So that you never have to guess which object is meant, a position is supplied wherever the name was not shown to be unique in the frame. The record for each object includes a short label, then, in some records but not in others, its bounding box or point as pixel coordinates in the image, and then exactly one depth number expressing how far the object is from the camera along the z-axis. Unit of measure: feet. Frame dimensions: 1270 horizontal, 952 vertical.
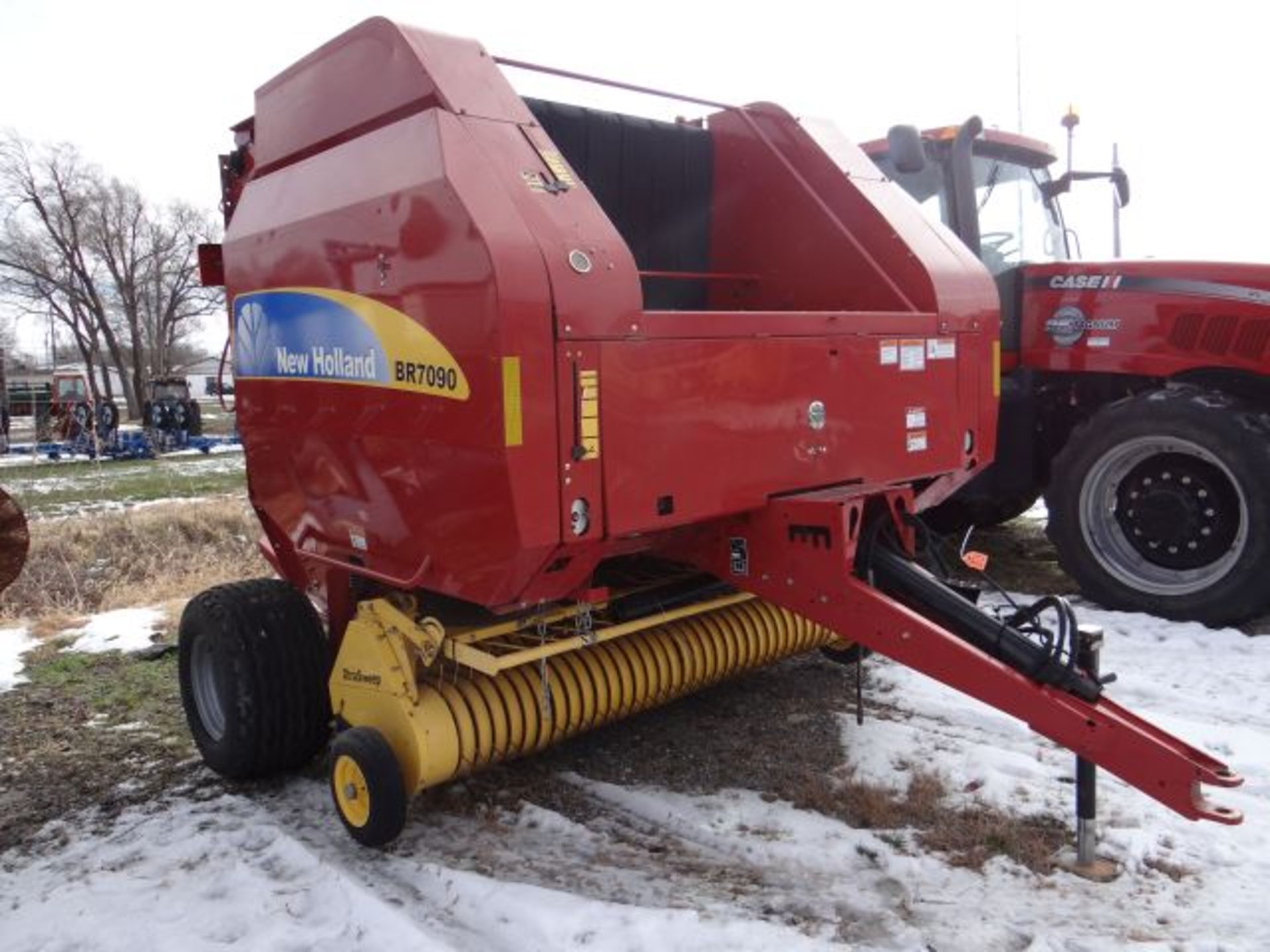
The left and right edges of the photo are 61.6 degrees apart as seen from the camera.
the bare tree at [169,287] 129.70
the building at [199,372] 206.89
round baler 8.95
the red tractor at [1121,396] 17.22
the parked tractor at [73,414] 82.17
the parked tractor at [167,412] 80.23
